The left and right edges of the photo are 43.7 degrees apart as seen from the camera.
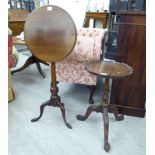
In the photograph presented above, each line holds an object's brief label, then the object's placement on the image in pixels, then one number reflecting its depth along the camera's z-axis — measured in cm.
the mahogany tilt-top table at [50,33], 165
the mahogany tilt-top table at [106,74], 157
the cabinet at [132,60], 184
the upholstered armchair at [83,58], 213
